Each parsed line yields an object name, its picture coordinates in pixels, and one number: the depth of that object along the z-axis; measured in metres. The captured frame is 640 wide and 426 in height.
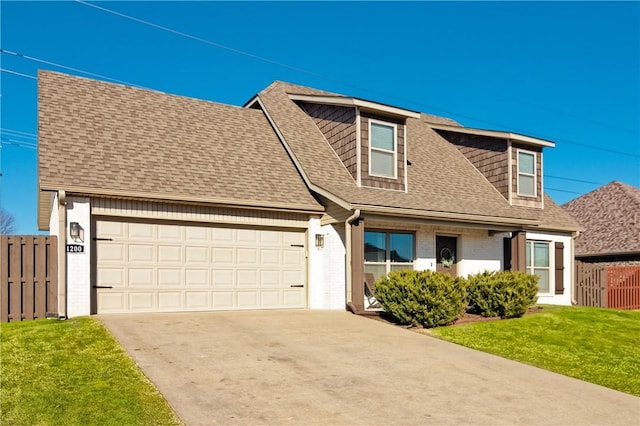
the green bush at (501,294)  13.93
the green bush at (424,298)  12.55
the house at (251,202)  12.43
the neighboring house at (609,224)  25.28
